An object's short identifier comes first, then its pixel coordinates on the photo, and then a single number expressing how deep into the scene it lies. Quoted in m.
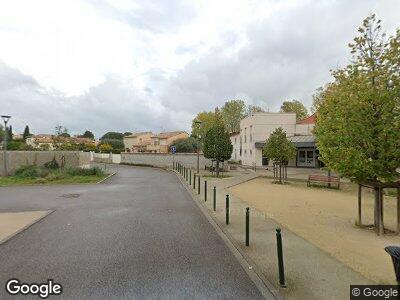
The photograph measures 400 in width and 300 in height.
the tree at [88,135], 147.23
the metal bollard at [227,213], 10.68
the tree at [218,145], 31.11
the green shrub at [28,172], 26.12
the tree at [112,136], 130.50
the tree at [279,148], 26.36
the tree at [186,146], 68.62
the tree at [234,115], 79.44
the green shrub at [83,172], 27.25
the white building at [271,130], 42.06
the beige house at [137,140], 101.12
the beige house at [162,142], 91.36
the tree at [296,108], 68.25
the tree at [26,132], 105.59
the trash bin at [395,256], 4.65
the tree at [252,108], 77.40
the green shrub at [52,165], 29.59
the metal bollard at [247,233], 8.34
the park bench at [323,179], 22.92
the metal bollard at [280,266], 5.86
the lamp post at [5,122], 26.03
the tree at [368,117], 9.63
